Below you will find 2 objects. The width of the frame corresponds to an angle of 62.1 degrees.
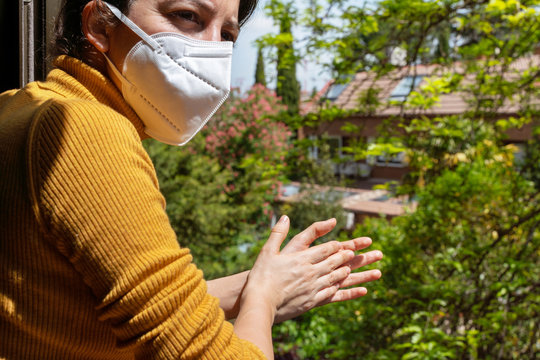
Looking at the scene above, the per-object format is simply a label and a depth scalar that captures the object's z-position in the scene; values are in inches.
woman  29.8
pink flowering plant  376.8
